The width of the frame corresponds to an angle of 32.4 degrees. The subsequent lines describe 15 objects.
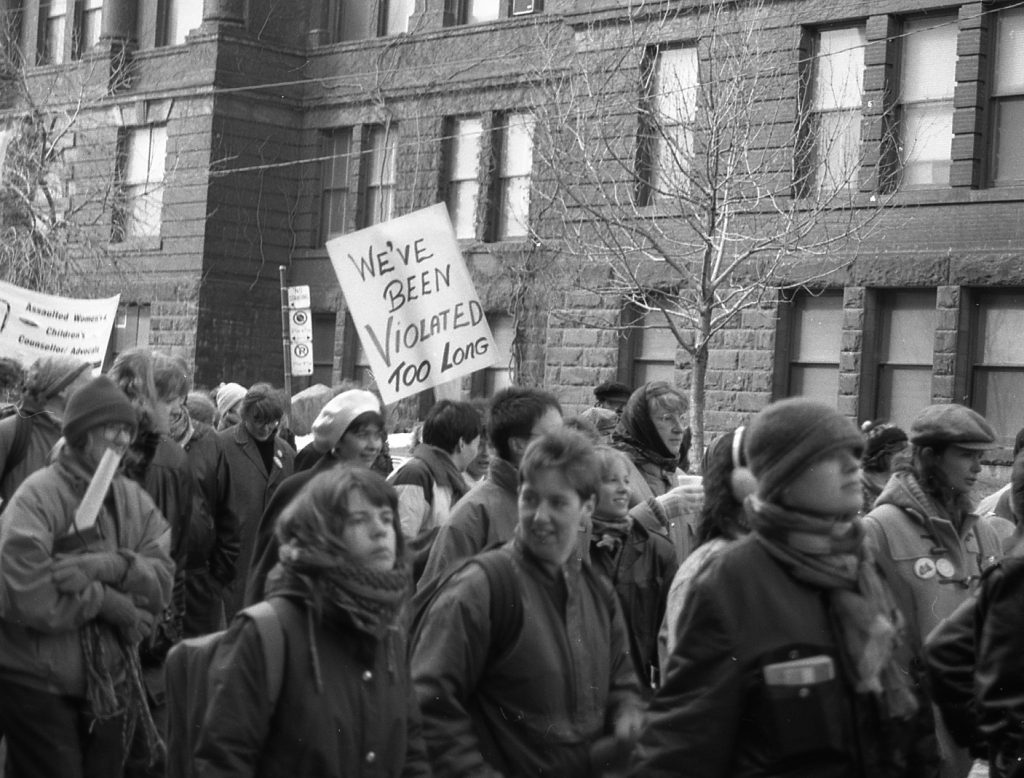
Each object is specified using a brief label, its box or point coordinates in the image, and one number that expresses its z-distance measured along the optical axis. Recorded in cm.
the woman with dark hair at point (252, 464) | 933
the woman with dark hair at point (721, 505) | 525
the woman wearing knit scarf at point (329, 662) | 413
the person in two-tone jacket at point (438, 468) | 736
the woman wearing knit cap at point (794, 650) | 370
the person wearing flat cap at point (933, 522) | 652
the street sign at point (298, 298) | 2489
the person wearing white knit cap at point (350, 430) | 715
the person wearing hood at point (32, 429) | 690
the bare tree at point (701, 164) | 2117
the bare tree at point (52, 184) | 3053
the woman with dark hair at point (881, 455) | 831
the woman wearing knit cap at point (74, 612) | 556
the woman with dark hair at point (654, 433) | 755
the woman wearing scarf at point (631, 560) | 629
